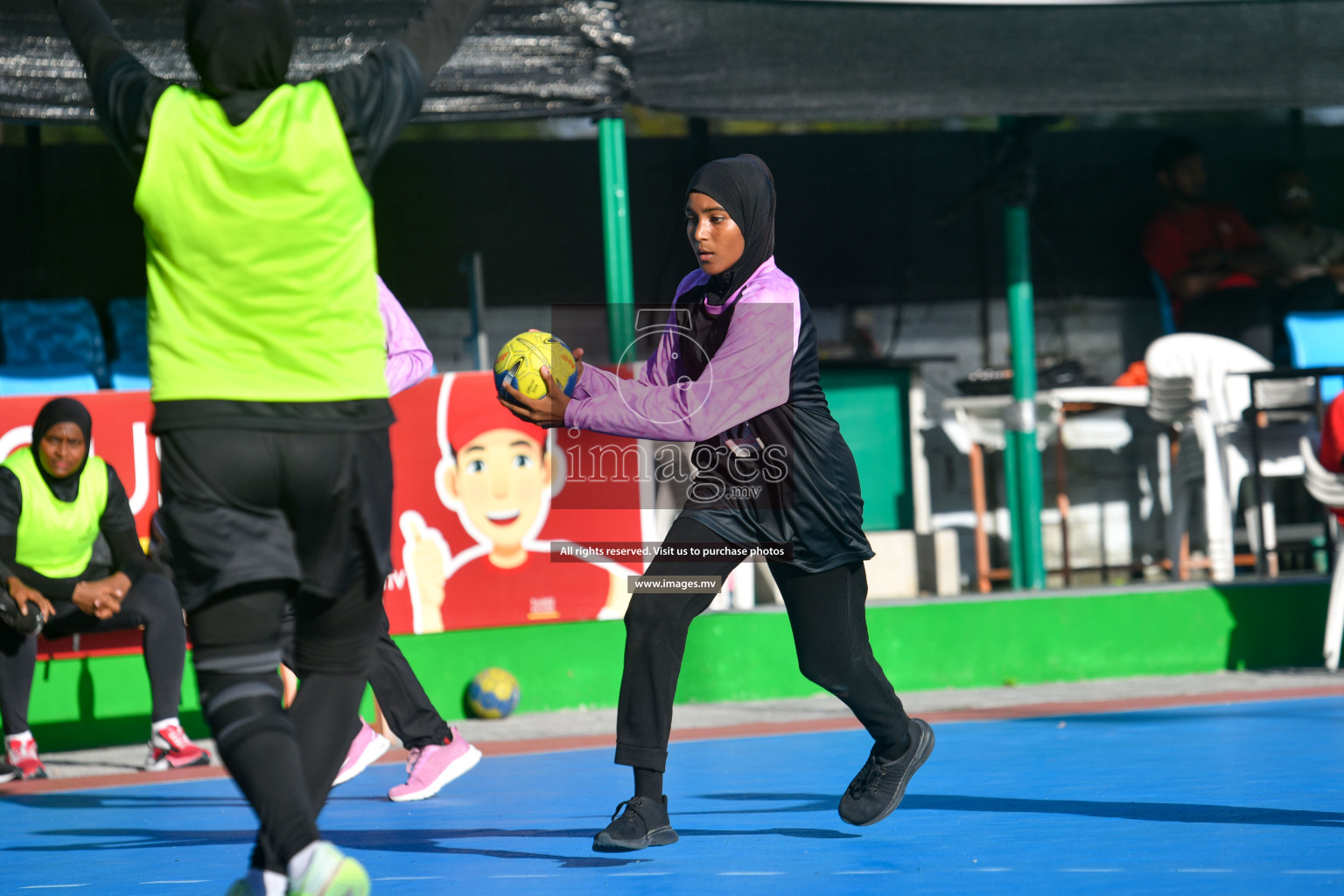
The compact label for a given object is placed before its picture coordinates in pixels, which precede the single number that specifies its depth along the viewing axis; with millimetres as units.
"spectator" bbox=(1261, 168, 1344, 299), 21792
